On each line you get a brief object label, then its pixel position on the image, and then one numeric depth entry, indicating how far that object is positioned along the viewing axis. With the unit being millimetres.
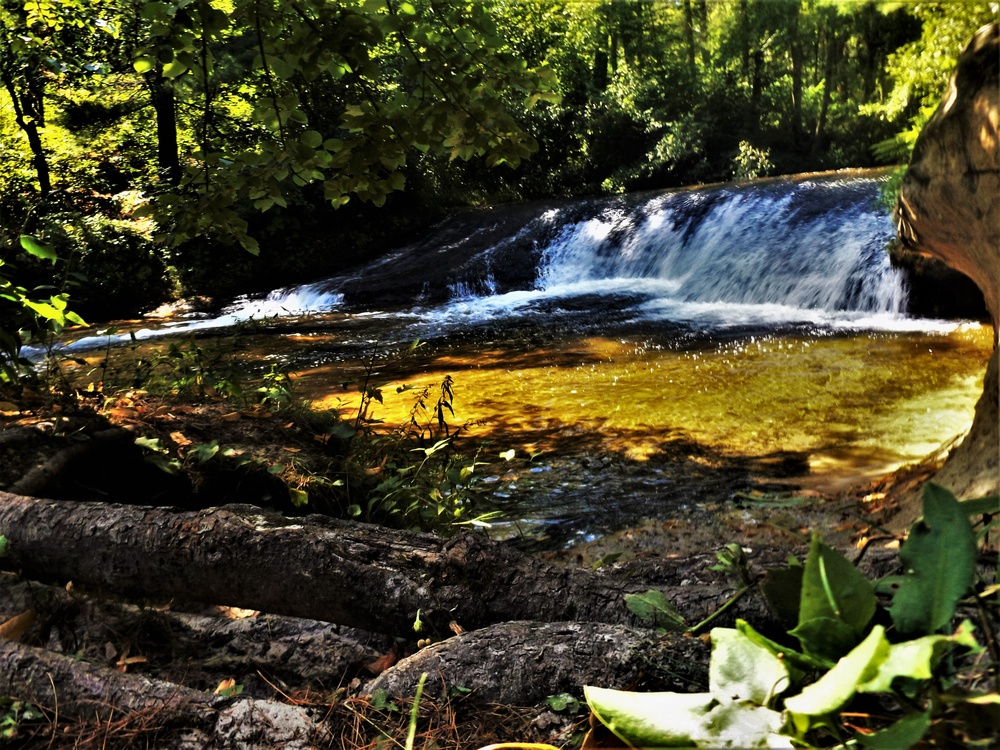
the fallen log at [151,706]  1544
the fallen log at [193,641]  2139
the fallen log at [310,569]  1825
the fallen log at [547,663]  1375
